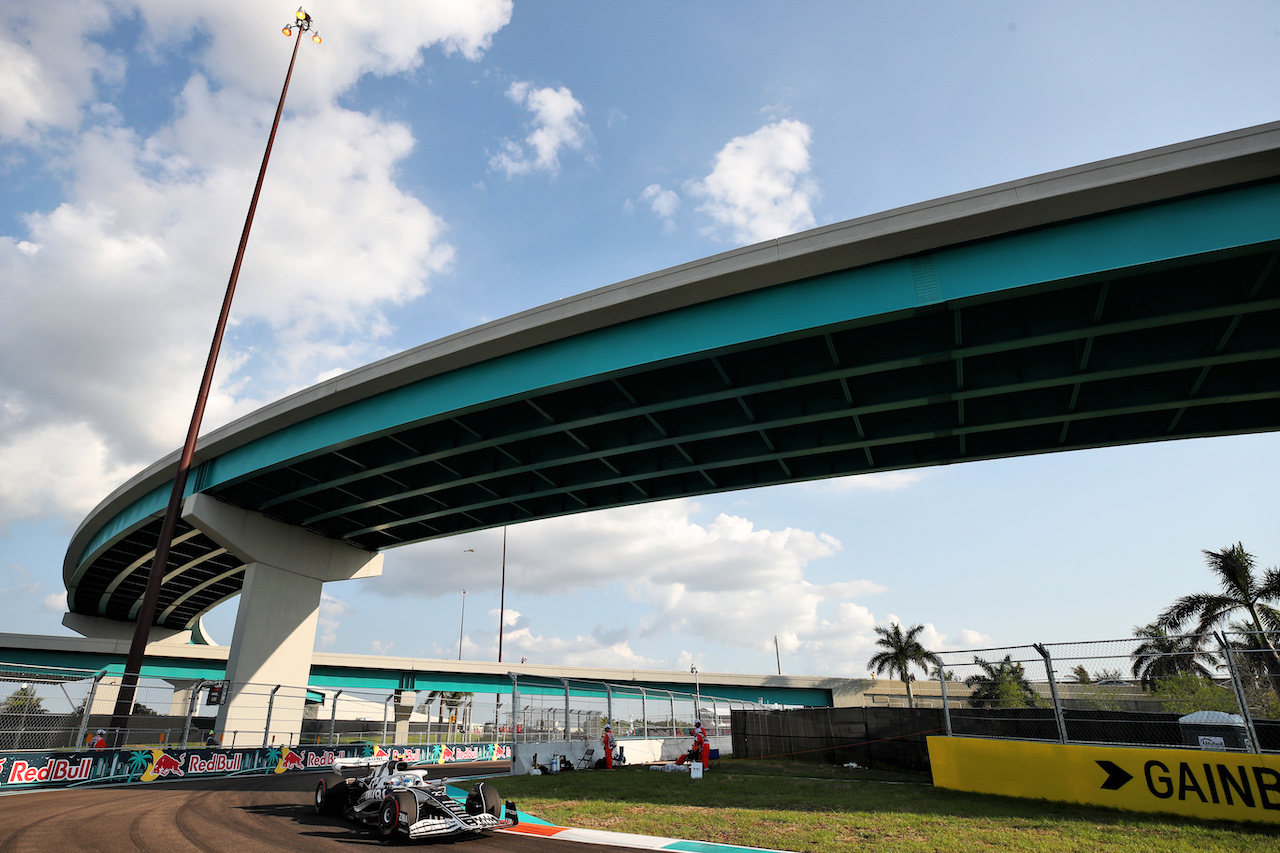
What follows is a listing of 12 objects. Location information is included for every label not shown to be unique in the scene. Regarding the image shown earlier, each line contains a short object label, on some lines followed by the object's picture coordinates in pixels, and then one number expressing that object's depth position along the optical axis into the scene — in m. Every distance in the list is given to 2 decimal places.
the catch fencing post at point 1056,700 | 11.41
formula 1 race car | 9.25
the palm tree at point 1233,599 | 26.56
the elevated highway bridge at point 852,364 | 12.41
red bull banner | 14.06
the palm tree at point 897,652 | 65.75
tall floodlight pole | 17.47
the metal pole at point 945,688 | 13.48
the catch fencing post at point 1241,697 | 9.37
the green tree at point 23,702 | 14.30
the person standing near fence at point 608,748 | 21.05
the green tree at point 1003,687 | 12.25
